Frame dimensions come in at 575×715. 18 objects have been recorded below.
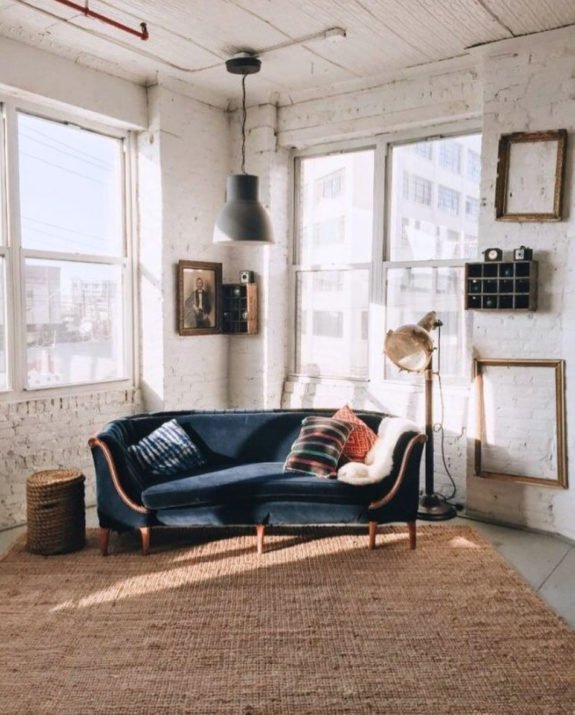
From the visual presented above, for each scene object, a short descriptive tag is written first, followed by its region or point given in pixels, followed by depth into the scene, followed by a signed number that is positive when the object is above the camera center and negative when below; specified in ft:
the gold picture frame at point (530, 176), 13.89 +3.10
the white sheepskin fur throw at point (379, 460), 13.09 -2.90
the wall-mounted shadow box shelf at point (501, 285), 14.14 +0.75
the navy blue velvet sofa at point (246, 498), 12.91 -3.50
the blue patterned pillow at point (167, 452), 13.85 -2.84
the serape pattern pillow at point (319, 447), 13.61 -2.70
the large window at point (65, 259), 14.88 +1.46
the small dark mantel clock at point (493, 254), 14.53 +1.45
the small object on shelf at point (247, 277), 18.61 +1.22
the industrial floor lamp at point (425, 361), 14.89 -0.95
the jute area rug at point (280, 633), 8.46 -4.77
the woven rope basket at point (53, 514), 13.12 -3.90
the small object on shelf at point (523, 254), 14.19 +1.41
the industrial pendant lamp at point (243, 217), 13.73 +2.17
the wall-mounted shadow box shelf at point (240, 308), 18.47 +0.33
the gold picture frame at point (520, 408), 14.12 -1.98
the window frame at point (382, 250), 16.30 +1.84
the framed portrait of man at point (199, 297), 17.70 +0.63
